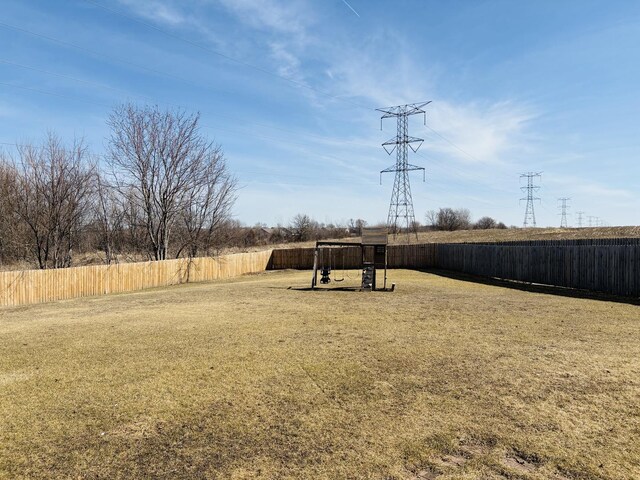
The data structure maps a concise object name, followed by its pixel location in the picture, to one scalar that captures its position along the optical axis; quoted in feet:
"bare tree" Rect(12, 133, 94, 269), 68.95
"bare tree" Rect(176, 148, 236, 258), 100.07
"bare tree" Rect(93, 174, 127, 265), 90.48
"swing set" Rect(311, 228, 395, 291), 56.90
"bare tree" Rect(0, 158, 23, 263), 70.59
